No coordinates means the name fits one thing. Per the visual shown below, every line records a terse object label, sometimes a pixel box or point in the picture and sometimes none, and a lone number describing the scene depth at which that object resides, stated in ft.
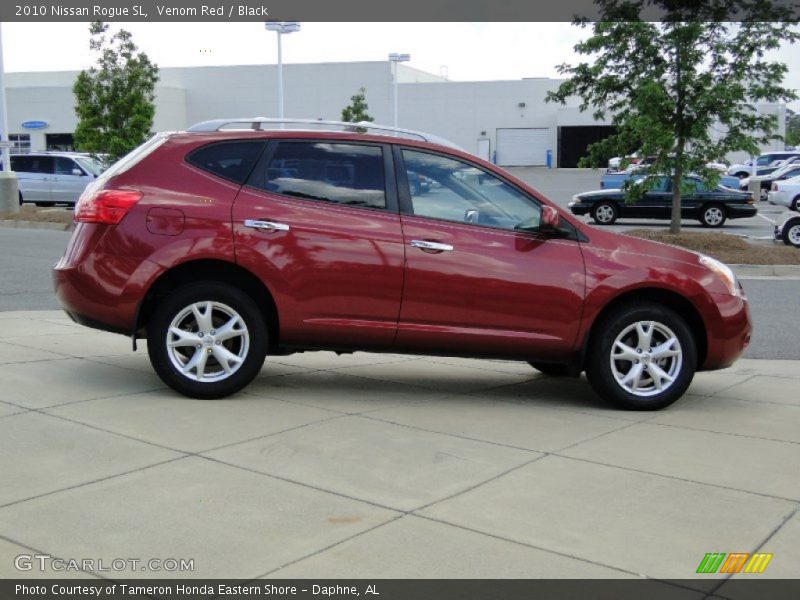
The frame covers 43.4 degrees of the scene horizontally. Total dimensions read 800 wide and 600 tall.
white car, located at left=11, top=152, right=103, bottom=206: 95.35
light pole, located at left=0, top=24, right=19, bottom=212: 86.07
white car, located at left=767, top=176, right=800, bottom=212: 94.38
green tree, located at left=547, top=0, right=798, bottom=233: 63.41
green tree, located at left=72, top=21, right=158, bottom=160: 88.63
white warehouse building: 224.94
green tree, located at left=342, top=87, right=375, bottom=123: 157.74
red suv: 21.33
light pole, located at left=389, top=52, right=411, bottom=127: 166.30
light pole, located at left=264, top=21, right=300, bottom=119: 115.96
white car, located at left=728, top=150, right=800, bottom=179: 167.84
